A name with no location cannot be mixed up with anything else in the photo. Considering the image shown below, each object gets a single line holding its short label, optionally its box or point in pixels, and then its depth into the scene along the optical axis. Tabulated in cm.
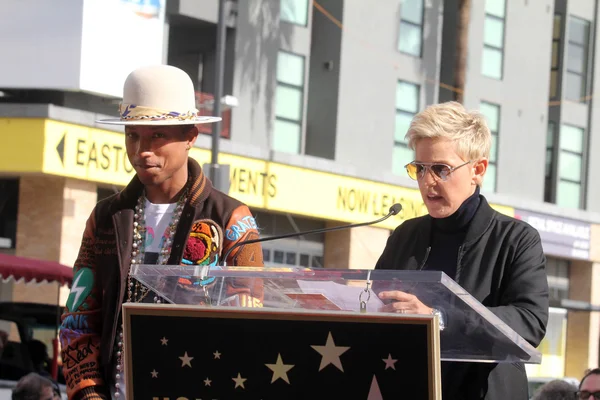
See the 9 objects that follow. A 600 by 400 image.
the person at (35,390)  1425
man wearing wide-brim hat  683
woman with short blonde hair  623
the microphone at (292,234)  645
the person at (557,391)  1304
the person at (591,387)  1258
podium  531
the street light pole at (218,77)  3375
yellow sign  3672
